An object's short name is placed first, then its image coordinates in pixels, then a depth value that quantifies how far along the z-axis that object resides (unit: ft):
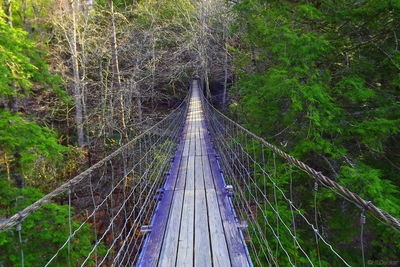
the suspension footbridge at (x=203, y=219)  5.66
